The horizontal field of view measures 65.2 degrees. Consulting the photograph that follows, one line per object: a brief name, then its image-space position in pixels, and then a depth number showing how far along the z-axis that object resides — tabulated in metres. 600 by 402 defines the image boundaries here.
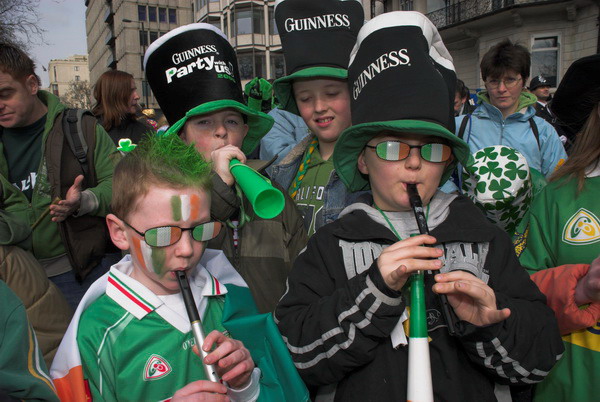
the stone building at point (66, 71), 109.20
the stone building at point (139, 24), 53.34
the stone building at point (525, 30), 17.92
